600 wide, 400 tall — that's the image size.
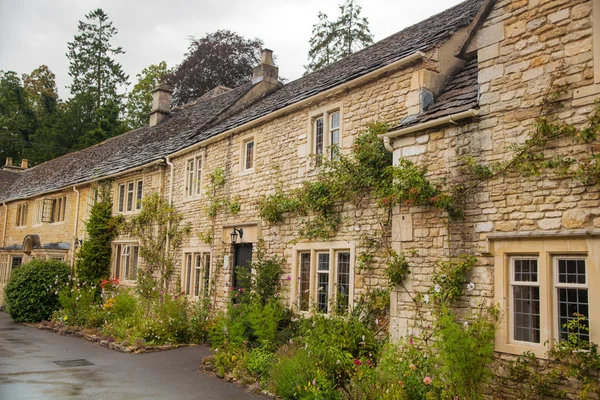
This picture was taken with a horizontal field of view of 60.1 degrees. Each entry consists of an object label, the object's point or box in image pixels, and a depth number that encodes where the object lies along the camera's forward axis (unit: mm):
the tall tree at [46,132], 43812
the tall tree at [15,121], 45438
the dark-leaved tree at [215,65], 33781
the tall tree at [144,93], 42875
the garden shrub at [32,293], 19672
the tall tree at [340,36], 31594
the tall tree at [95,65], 46375
